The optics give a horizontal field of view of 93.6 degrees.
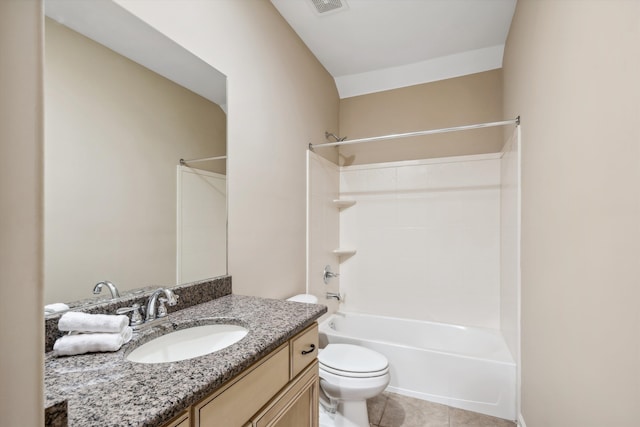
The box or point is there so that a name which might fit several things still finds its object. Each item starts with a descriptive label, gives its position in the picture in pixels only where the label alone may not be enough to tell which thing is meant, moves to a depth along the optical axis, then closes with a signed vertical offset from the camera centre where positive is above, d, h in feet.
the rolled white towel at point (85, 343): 2.70 -1.18
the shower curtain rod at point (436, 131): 6.31 +1.93
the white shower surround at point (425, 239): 8.48 -0.76
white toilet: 5.52 -3.11
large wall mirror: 3.09 +0.72
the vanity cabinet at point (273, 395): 2.46 -1.80
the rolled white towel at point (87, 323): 2.81 -1.03
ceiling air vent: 6.47 +4.57
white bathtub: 6.43 -3.54
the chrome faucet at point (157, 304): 3.59 -1.10
